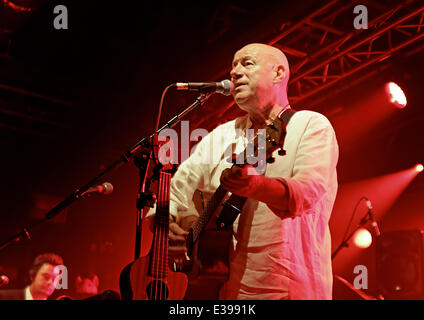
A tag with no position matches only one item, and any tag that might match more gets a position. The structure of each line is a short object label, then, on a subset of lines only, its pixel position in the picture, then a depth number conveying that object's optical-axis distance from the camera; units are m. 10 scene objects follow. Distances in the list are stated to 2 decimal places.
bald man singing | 2.32
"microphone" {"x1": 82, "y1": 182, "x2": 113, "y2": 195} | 3.57
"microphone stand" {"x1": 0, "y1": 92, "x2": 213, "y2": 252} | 3.21
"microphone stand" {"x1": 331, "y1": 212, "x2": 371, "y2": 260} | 6.31
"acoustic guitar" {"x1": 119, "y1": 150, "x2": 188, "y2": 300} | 2.71
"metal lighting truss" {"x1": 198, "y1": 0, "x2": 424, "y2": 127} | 5.95
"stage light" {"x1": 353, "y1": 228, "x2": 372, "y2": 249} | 7.67
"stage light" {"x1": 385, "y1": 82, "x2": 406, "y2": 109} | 6.87
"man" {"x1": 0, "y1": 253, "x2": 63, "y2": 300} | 6.58
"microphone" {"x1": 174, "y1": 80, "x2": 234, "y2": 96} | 3.15
